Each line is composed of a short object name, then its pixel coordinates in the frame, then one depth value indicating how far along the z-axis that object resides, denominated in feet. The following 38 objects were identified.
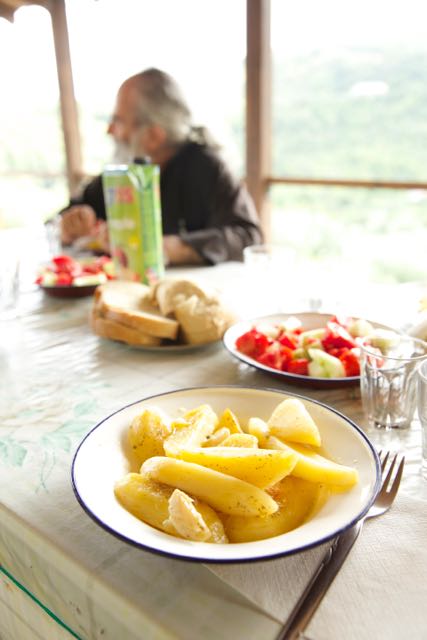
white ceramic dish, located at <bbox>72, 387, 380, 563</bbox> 1.33
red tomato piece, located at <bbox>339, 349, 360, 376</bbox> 2.60
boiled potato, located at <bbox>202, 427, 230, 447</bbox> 1.79
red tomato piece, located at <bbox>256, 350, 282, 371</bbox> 2.69
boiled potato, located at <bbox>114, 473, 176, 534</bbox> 1.47
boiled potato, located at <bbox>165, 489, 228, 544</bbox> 1.39
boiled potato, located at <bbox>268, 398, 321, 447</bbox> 1.80
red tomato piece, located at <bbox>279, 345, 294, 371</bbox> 2.68
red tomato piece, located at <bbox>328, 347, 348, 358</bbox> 2.69
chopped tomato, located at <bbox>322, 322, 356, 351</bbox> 2.76
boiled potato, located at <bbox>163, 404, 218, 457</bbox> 1.68
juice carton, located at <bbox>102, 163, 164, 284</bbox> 3.96
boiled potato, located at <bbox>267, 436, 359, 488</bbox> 1.56
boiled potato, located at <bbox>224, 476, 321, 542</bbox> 1.45
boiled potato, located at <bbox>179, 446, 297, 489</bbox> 1.50
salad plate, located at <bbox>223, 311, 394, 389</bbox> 2.48
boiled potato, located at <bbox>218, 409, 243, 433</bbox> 1.92
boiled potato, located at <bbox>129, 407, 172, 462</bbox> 1.82
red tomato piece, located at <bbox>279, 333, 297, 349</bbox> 2.84
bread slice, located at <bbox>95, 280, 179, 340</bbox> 3.16
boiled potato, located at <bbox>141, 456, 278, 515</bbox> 1.45
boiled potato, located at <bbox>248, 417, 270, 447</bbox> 1.81
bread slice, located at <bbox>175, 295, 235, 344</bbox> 3.17
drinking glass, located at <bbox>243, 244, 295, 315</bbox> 4.14
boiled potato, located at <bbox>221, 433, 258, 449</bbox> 1.71
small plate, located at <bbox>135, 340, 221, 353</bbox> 3.12
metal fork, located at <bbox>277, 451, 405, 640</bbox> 1.28
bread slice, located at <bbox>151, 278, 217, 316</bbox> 3.34
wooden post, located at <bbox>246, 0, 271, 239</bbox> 9.21
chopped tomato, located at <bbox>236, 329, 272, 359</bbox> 2.83
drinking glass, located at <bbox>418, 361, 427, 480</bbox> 1.94
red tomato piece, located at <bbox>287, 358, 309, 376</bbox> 2.61
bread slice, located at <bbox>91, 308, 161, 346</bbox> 3.18
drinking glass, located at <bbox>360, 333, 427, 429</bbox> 2.22
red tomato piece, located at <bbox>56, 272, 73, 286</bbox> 4.46
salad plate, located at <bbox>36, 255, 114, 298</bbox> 4.29
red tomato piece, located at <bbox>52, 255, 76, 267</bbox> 4.66
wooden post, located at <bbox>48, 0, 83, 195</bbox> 13.52
